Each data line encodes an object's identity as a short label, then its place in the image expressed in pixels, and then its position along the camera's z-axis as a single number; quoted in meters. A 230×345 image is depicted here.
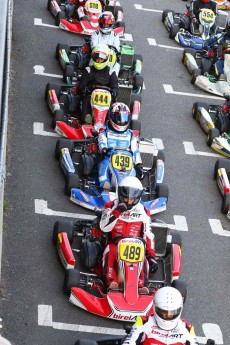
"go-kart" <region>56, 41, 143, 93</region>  23.08
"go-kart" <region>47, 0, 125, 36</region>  25.70
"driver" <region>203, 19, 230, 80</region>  24.31
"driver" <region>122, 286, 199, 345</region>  13.67
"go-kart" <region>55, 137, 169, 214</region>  18.45
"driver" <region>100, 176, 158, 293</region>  16.41
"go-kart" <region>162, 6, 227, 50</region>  26.42
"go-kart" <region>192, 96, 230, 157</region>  21.56
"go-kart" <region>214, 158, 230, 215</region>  19.33
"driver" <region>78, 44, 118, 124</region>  21.31
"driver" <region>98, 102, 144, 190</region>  18.98
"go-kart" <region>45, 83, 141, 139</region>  20.48
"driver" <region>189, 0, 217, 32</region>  26.66
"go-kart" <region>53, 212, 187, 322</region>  15.63
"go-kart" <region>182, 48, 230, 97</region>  24.16
